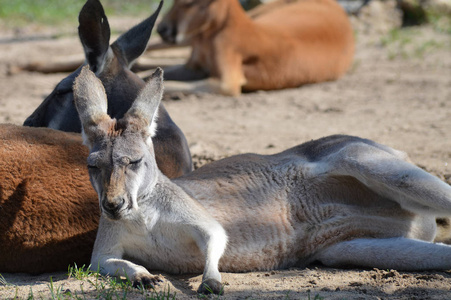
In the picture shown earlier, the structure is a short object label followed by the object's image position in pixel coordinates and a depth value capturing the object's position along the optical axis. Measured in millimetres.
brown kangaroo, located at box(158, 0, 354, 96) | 15555
